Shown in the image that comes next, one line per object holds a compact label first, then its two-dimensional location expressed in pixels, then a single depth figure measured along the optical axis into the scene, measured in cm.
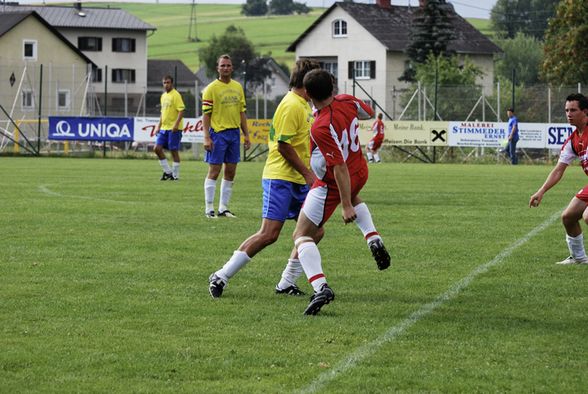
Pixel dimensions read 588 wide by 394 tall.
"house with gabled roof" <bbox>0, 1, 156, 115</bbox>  10269
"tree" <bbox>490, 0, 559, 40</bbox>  14312
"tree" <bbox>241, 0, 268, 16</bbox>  18150
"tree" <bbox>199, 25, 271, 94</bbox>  12331
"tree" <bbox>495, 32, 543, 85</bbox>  12281
